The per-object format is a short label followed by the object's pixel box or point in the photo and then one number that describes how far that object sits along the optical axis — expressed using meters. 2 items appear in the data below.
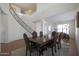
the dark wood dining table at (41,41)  1.35
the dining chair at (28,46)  1.36
